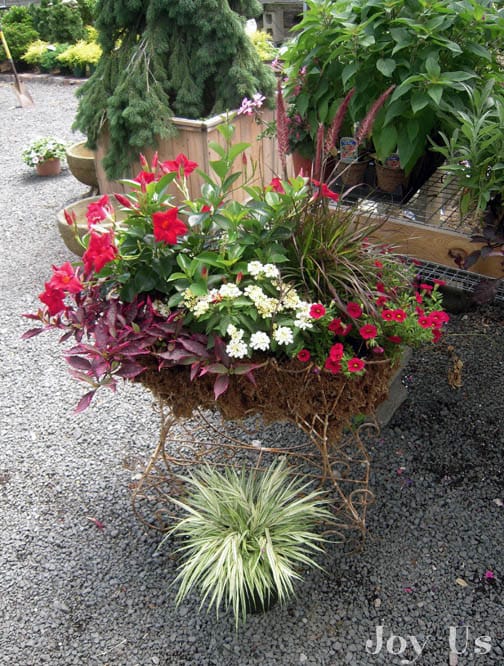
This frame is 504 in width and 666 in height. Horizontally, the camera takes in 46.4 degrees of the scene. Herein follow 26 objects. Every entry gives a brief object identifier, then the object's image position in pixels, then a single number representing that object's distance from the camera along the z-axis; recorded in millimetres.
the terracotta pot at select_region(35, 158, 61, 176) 5363
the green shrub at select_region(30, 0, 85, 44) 9188
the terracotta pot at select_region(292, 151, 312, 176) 2479
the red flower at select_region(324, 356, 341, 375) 1482
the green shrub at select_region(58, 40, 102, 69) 8250
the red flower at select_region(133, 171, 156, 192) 1586
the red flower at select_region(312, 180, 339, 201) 1538
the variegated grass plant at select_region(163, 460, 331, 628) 1671
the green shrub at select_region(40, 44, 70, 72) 8750
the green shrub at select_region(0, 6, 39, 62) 9297
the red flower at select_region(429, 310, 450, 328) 1544
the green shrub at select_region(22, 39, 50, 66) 9039
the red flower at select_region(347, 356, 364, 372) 1459
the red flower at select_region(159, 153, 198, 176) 1662
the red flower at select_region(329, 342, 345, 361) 1463
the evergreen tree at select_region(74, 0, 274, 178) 3580
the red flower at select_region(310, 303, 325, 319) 1479
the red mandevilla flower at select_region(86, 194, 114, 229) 1643
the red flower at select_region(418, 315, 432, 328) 1537
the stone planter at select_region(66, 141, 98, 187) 4434
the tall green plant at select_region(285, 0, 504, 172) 1834
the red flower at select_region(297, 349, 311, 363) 1482
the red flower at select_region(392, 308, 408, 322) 1506
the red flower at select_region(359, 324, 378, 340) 1471
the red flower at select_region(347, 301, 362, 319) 1511
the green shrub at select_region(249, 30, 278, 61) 4854
